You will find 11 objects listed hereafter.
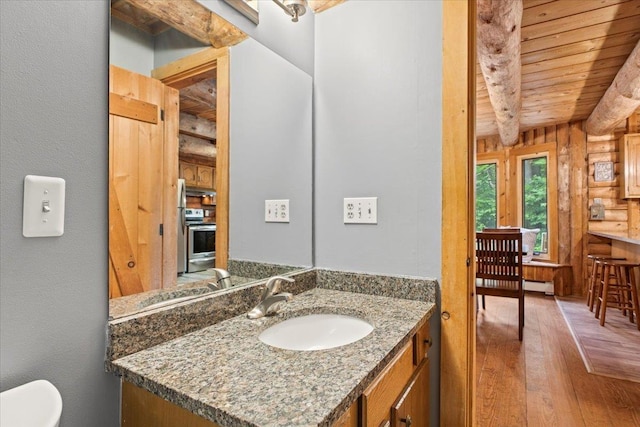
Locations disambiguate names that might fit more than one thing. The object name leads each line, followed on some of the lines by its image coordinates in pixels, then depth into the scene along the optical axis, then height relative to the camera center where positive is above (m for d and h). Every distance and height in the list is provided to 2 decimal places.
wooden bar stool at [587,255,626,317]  3.81 -0.73
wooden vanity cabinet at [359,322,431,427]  0.79 -0.47
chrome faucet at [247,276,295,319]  1.16 -0.29
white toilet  0.58 -0.33
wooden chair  3.19 -0.45
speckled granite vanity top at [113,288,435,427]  0.61 -0.33
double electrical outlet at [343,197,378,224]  1.45 +0.03
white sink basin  1.16 -0.40
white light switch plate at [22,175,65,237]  0.68 +0.02
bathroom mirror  1.34 +0.24
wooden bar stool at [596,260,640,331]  3.33 -0.69
